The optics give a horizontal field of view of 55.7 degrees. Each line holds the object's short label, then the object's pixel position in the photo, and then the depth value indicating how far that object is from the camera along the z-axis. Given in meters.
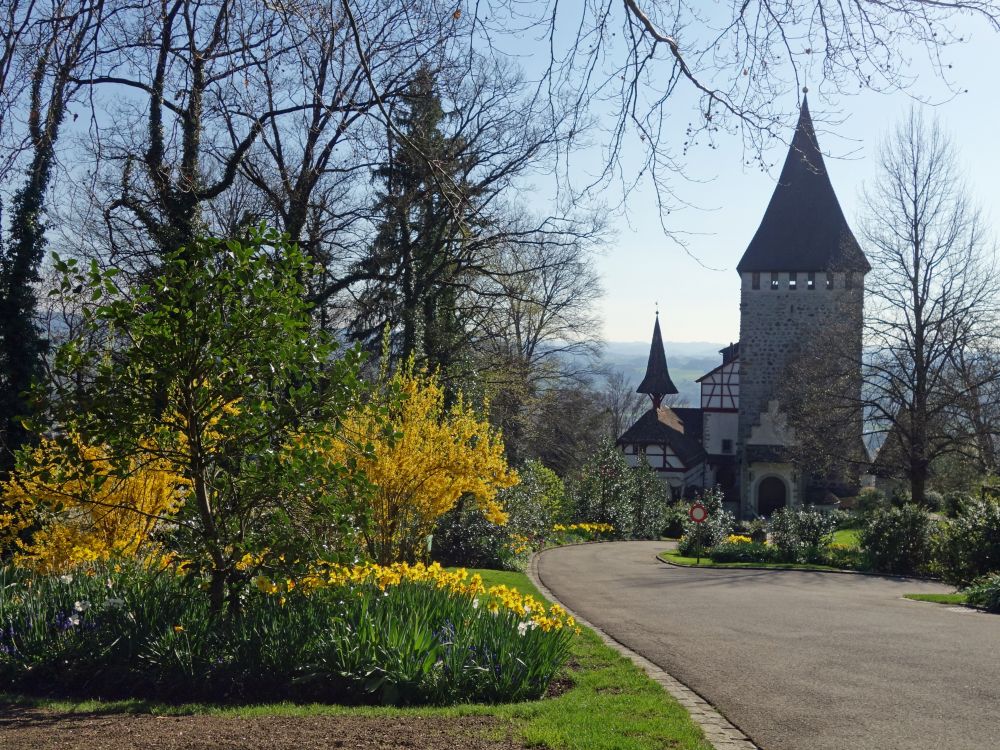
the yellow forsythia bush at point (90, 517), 8.61
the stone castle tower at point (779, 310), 43.34
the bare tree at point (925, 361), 26.50
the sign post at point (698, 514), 23.79
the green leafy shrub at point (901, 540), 20.34
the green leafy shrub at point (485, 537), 20.05
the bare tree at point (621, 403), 73.31
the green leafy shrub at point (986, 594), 13.46
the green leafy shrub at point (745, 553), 24.08
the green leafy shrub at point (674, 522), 37.41
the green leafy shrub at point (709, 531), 26.88
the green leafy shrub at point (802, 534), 23.67
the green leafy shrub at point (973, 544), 16.86
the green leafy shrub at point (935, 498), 33.38
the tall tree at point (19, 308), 14.01
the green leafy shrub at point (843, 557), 21.82
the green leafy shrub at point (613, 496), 34.91
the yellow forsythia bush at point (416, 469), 11.44
